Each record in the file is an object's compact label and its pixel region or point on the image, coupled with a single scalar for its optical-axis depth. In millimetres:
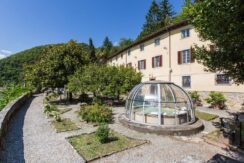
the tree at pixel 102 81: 12025
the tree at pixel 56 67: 12771
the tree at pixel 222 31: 4264
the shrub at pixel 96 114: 8171
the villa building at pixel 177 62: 12332
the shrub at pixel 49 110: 9592
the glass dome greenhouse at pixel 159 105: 7106
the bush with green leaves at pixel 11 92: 14122
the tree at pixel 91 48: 39614
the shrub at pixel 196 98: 12884
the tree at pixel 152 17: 38999
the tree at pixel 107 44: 53011
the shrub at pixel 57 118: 8250
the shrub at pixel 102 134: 5626
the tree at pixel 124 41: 53753
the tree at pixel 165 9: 39399
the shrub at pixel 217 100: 11394
